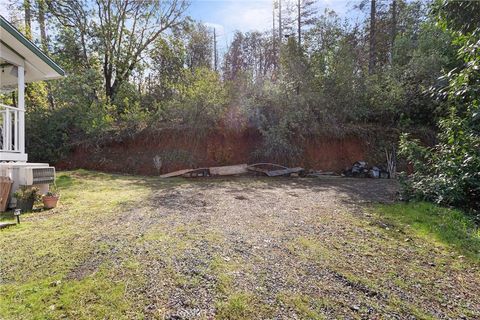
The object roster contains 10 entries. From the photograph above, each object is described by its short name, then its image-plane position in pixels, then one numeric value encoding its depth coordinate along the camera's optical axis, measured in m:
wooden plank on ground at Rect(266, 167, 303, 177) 9.53
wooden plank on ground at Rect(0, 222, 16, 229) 3.55
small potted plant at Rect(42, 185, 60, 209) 4.61
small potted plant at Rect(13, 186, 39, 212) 4.37
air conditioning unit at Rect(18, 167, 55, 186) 4.65
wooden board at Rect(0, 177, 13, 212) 4.36
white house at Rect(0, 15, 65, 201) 4.66
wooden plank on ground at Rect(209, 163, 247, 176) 9.59
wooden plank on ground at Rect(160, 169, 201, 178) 9.38
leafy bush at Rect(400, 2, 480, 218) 3.97
